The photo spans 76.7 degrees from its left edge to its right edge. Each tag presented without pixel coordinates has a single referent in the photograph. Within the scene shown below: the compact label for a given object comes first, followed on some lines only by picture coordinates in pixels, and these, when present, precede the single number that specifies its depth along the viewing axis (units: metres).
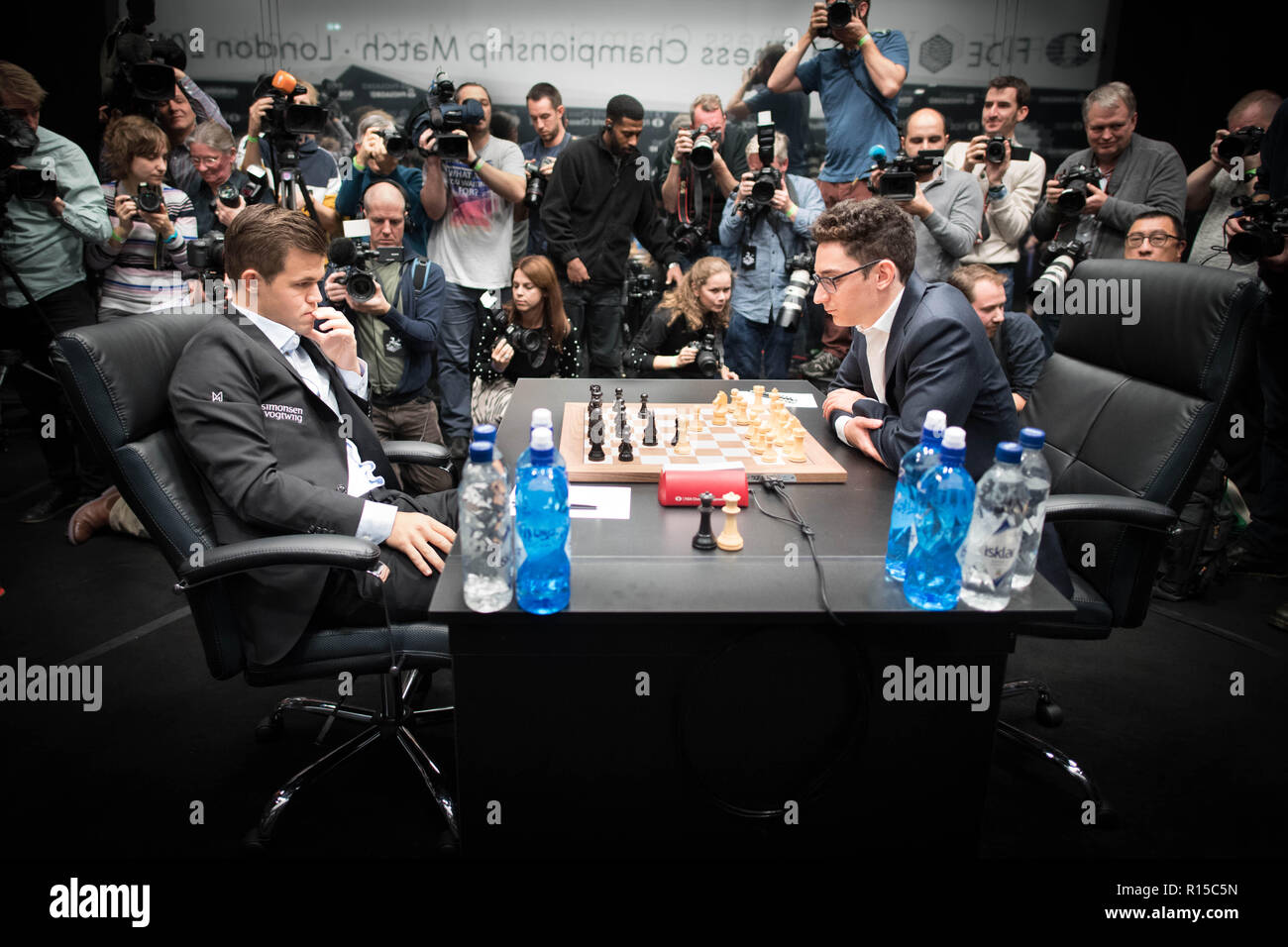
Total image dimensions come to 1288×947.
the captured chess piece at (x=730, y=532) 1.52
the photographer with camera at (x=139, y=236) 3.38
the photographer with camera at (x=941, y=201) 3.67
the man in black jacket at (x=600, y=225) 4.07
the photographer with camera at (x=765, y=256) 3.84
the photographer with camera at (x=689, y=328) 3.62
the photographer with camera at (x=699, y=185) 4.07
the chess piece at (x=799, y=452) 2.00
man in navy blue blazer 1.99
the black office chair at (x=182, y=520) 1.56
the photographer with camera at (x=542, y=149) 4.25
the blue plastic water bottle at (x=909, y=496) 1.46
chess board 1.89
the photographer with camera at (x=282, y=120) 3.12
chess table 1.41
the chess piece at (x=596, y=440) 1.95
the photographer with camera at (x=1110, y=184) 3.52
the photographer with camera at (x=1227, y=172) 3.52
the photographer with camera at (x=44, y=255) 3.31
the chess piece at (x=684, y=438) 2.05
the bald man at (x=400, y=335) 3.29
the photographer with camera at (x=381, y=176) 3.74
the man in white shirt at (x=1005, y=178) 3.76
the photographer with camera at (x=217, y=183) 3.52
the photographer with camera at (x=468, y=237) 4.08
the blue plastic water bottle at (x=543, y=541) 1.34
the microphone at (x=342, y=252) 2.90
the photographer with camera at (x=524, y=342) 3.51
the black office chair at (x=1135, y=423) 1.80
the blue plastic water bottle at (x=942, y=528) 1.37
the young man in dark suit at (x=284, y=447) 1.67
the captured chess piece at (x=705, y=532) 1.52
